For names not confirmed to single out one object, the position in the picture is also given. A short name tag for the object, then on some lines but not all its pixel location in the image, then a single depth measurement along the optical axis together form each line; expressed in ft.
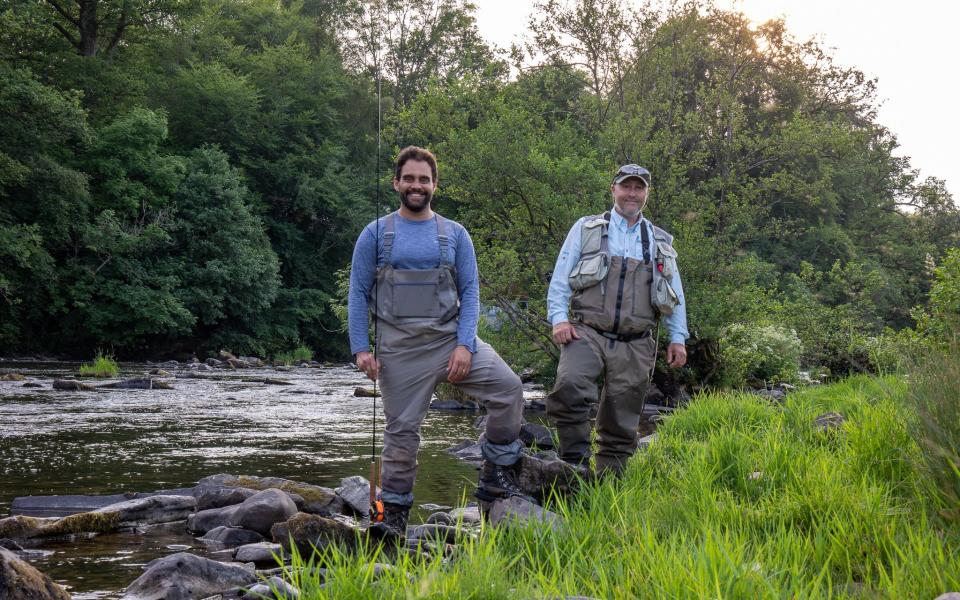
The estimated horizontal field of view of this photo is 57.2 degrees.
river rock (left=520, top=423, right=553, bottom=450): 26.50
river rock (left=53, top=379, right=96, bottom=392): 50.29
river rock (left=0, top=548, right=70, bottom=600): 10.56
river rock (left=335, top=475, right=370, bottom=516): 19.49
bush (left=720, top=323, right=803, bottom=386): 43.68
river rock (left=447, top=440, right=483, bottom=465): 26.55
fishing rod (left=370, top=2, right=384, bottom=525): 14.08
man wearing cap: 17.02
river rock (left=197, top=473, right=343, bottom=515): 19.17
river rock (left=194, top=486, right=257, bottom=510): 19.24
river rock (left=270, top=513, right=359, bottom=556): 13.32
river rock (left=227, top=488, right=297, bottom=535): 17.34
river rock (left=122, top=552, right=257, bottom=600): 12.55
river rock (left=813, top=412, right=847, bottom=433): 19.44
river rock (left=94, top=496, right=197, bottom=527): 17.78
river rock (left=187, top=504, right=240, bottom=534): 17.69
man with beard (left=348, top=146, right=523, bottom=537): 14.66
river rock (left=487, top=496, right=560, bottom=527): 12.85
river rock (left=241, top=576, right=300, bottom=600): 9.78
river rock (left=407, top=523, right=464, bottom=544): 14.80
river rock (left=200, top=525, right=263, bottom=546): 16.81
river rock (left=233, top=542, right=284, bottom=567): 15.15
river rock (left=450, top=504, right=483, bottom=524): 16.51
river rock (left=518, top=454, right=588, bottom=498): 15.55
